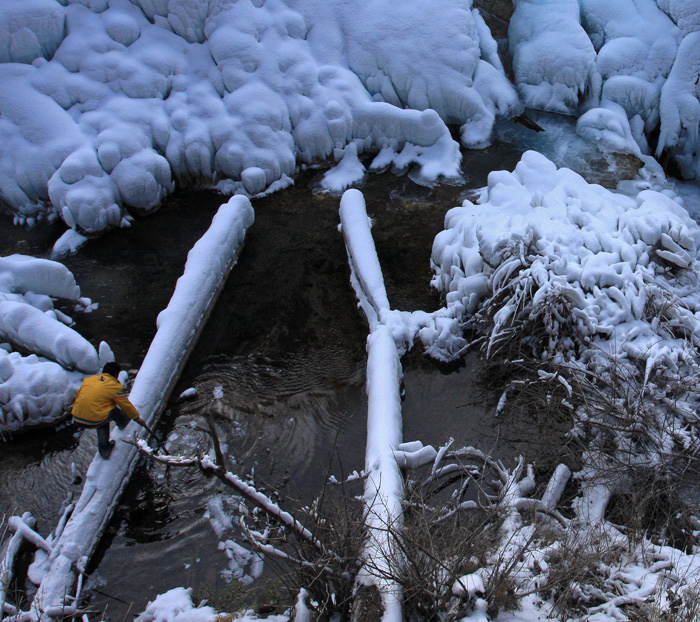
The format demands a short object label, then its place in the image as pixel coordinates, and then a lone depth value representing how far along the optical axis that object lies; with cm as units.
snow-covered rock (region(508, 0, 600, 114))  1078
